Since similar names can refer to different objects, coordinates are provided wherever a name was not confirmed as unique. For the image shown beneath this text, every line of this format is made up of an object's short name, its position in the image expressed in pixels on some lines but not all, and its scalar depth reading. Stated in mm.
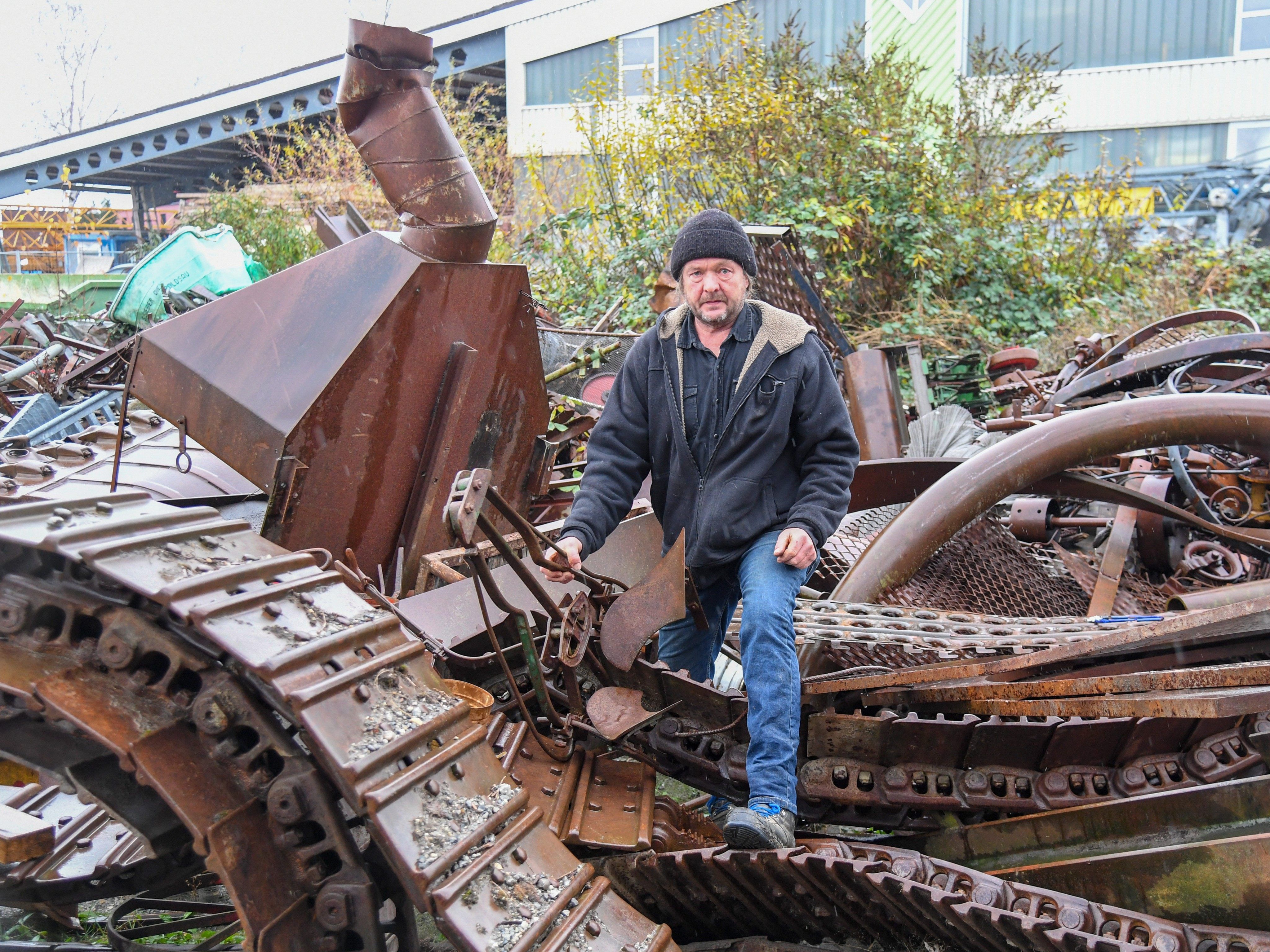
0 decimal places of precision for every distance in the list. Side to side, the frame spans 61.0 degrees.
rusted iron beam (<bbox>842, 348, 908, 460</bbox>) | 5715
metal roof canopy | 19281
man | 3002
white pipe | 7375
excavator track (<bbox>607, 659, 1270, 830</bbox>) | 2736
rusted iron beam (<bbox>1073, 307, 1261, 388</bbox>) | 6586
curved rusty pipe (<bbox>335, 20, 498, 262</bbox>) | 3701
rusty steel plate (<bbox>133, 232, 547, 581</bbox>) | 3490
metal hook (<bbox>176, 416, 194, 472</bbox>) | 3639
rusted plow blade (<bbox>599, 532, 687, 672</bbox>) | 2869
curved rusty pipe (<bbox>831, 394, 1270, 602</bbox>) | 3785
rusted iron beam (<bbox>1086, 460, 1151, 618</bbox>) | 4070
